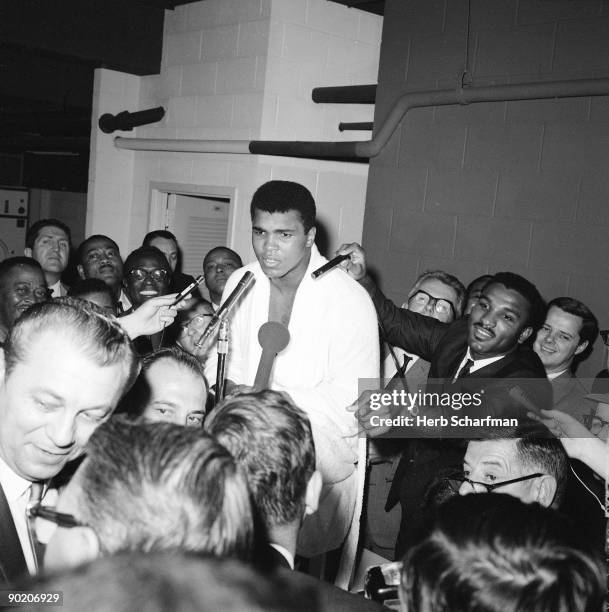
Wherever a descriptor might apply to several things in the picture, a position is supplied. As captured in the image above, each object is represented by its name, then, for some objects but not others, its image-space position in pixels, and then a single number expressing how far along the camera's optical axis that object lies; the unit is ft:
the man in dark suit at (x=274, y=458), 4.15
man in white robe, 8.00
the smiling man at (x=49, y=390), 4.41
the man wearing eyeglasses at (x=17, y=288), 10.89
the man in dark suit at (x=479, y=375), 8.50
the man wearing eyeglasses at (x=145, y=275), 12.92
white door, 20.04
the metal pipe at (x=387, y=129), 11.06
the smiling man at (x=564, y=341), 10.31
